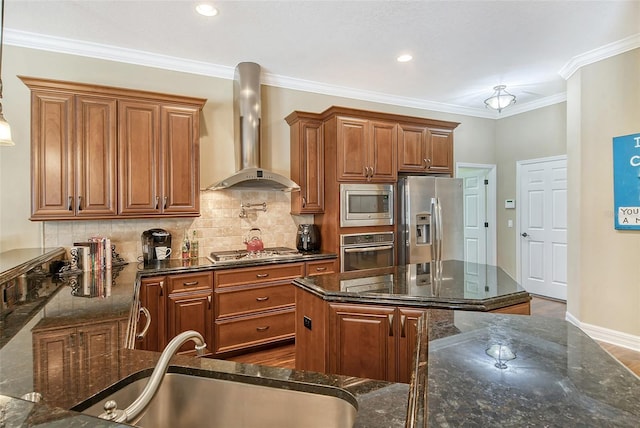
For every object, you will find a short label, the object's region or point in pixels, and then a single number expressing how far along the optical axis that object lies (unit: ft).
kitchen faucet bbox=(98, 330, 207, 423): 2.61
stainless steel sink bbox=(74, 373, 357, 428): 3.09
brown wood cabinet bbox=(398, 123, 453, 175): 13.82
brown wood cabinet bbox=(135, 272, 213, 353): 9.42
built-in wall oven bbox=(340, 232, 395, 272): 12.55
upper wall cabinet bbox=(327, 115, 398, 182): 12.57
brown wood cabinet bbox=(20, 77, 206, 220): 9.28
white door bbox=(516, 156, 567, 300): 16.30
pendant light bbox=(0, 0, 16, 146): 6.16
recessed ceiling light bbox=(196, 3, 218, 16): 8.72
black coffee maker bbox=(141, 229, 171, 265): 10.89
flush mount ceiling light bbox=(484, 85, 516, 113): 14.97
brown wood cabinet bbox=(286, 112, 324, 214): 13.01
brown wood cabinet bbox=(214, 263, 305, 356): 10.43
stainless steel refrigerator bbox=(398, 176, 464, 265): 13.32
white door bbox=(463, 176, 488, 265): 19.15
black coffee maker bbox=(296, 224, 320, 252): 12.96
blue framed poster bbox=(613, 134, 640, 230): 10.94
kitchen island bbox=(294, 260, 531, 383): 5.93
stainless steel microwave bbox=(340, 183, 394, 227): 12.57
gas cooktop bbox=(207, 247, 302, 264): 10.96
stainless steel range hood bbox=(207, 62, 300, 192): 12.07
